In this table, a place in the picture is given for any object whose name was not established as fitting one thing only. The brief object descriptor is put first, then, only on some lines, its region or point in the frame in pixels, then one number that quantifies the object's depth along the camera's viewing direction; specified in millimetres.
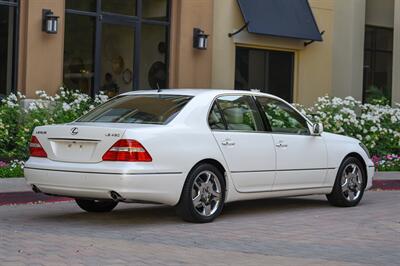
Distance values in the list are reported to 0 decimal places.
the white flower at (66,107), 14867
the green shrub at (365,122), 16969
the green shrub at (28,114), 14000
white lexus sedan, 8430
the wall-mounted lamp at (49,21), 16016
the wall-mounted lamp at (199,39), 18547
